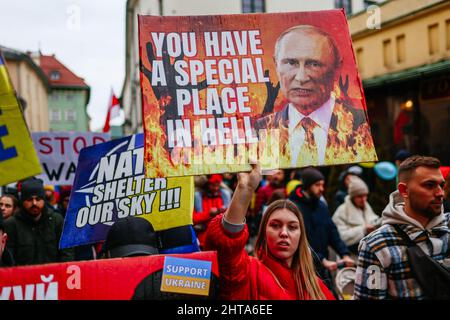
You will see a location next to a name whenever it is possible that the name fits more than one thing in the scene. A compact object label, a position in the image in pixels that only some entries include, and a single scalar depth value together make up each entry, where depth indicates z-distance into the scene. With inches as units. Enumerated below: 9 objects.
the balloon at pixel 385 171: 420.8
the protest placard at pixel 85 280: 94.0
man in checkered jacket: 115.2
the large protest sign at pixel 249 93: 113.6
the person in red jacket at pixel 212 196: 310.1
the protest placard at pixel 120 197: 149.0
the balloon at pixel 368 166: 510.5
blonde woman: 104.7
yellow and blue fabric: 106.0
